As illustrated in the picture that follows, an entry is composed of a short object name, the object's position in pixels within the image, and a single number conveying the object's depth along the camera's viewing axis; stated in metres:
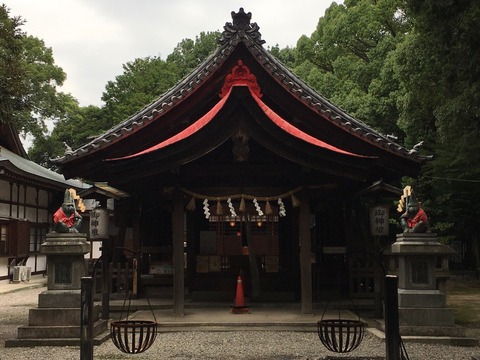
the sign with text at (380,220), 13.85
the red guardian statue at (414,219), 10.98
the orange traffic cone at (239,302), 12.98
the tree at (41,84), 37.94
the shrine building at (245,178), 11.85
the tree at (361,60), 28.00
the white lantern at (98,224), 15.05
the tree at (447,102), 15.48
